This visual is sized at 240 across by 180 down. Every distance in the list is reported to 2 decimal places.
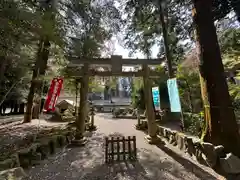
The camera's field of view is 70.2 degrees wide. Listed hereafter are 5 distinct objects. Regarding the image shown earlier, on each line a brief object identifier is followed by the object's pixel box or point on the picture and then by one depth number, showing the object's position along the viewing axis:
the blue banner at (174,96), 5.23
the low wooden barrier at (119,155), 4.84
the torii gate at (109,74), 6.78
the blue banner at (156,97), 7.03
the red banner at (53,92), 6.46
